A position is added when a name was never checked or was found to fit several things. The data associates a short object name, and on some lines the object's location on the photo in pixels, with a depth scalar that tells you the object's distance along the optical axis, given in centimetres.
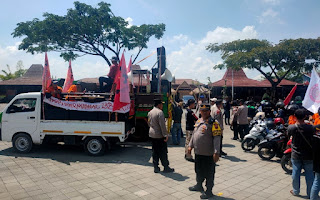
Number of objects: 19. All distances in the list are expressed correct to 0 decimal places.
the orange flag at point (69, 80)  1060
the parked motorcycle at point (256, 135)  773
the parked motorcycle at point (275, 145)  666
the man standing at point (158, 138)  584
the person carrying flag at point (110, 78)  880
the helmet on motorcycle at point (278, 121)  741
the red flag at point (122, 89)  697
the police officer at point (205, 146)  430
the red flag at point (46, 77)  737
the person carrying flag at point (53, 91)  736
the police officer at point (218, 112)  712
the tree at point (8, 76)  4081
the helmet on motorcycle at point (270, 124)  764
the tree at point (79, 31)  1812
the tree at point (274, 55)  2233
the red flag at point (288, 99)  908
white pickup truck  715
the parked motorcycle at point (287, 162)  575
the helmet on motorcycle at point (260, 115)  913
